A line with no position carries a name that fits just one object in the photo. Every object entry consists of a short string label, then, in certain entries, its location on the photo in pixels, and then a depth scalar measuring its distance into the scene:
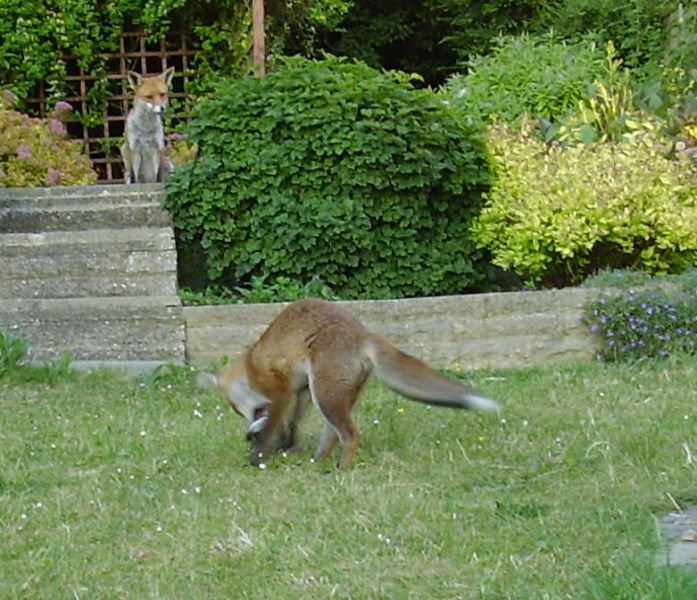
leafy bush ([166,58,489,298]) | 10.19
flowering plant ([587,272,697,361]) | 8.85
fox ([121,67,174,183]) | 12.74
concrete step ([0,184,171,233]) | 11.06
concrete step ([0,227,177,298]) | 10.09
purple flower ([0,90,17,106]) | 13.99
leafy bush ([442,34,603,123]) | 11.78
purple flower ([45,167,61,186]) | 13.01
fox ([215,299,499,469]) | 6.16
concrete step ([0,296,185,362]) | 9.23
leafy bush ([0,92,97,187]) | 12.70
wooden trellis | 16.53
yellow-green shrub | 9.78
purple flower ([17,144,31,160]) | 12.80
